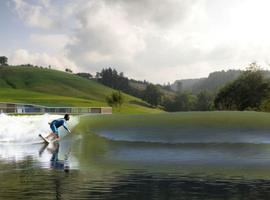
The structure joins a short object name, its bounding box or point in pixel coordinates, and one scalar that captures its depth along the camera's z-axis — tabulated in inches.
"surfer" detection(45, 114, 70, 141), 717.8
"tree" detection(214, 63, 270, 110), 2089.1
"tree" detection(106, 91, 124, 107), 3774.6
